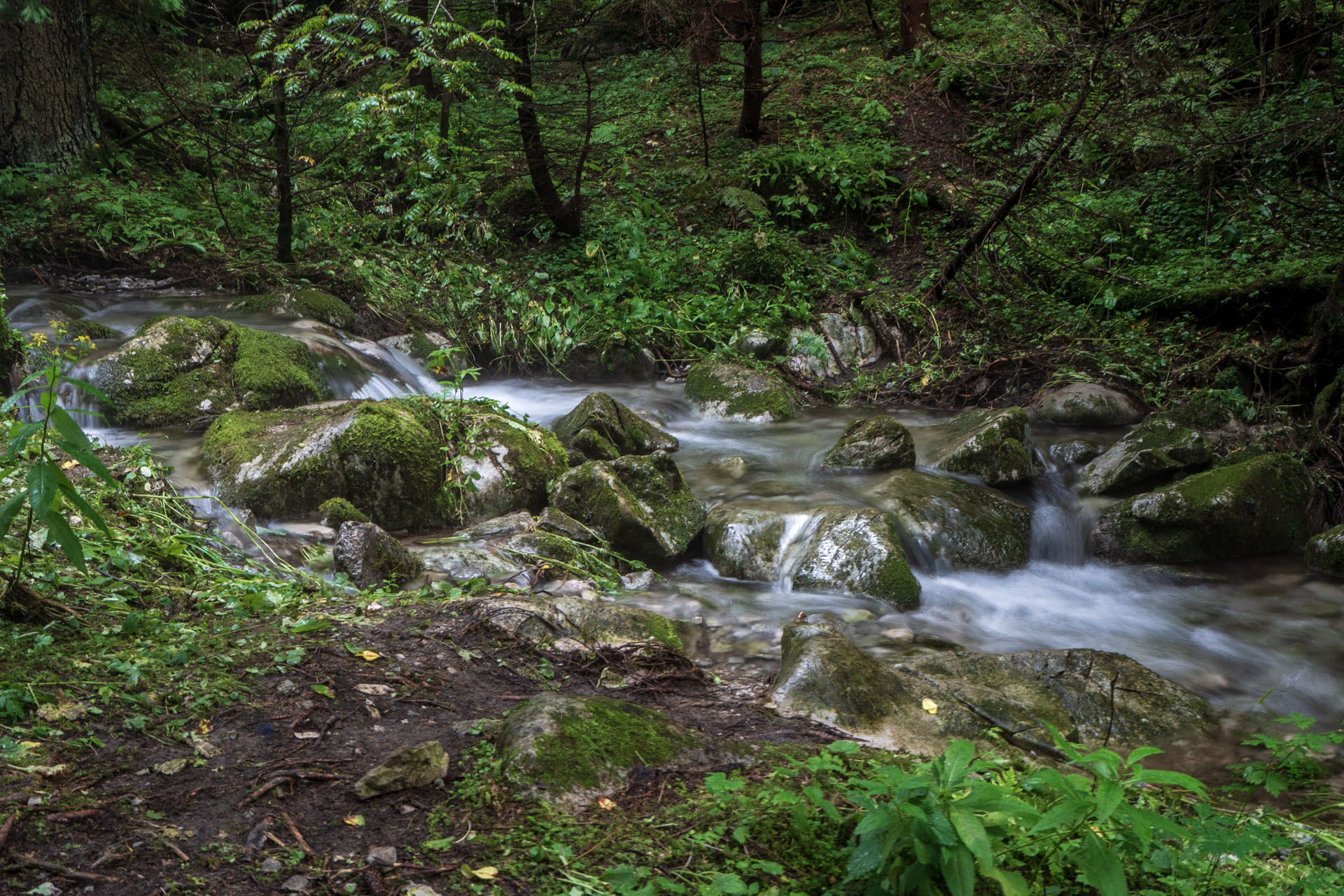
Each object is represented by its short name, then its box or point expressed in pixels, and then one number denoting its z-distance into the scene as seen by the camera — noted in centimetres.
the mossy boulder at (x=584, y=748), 251
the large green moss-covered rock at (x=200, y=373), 711
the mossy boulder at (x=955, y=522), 638
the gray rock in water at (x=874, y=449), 757
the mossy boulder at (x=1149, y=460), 699
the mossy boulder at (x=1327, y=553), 607
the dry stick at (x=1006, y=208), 802
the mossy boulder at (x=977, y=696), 365
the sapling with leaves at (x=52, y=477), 250
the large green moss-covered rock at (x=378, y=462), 585
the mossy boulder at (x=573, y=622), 403
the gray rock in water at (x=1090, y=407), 850
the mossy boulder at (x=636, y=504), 601
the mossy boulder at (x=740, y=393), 928
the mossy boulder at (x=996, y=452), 731
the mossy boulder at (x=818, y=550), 578
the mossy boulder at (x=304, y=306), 959
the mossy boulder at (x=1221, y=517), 636
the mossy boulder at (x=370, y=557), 478
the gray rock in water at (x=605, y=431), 735
